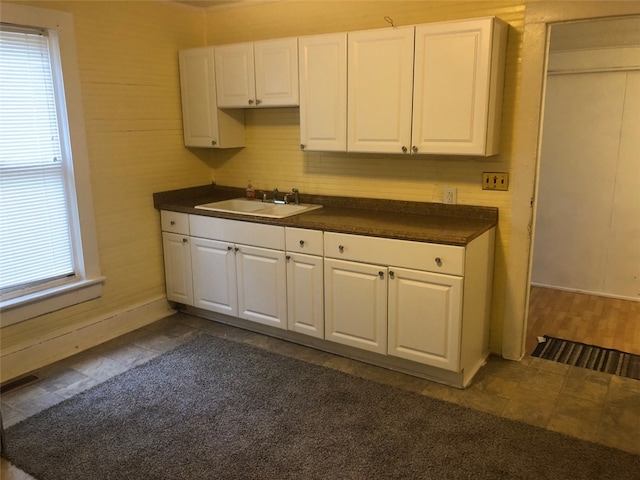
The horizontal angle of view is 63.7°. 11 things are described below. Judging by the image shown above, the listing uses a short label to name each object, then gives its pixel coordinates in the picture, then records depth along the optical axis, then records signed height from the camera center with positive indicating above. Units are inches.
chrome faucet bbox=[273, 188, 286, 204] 153.6 -15.9
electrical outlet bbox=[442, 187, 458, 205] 126.3 -12.6
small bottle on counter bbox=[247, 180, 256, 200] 159.0 -14.8
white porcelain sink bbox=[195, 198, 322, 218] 137.7 -17.9
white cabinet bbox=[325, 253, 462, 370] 110.0 -37.3
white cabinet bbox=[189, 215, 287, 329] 133.9 -33.4
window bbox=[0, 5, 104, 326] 117.0 -6.2
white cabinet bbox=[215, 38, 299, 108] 133.1 +18.8
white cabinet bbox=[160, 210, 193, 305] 150.3 -32.6
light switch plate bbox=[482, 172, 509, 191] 119.8 -8.8
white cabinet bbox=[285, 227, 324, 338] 125.8 -33.7
